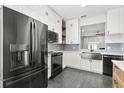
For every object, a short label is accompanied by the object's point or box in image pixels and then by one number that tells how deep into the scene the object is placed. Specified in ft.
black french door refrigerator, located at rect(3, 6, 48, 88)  3.46
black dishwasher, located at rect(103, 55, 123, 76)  9.68
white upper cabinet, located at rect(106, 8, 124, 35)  9.80
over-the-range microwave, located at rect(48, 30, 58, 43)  9.18
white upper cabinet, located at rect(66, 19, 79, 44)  13.25
